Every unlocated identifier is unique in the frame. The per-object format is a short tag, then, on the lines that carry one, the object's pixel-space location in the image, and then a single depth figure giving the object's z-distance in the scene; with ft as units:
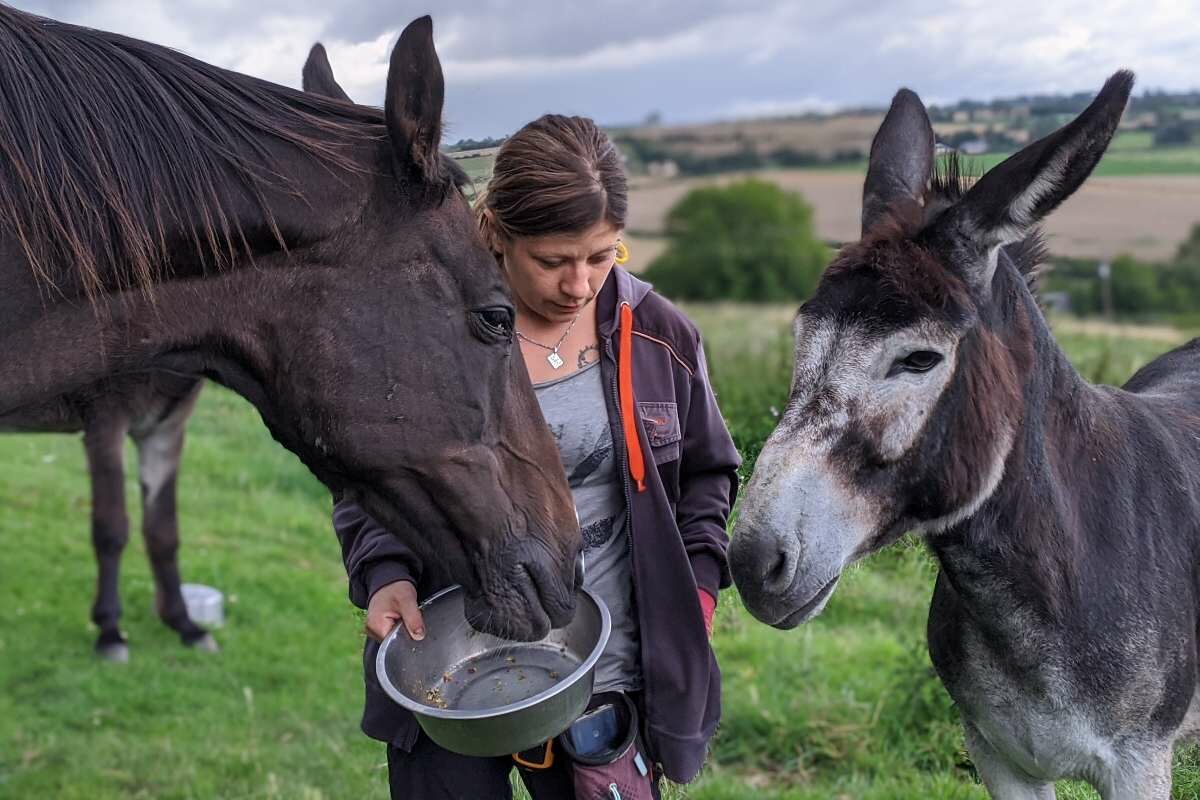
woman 8.69
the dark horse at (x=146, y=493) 21.85
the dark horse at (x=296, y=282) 7.52
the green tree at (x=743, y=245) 70.79
